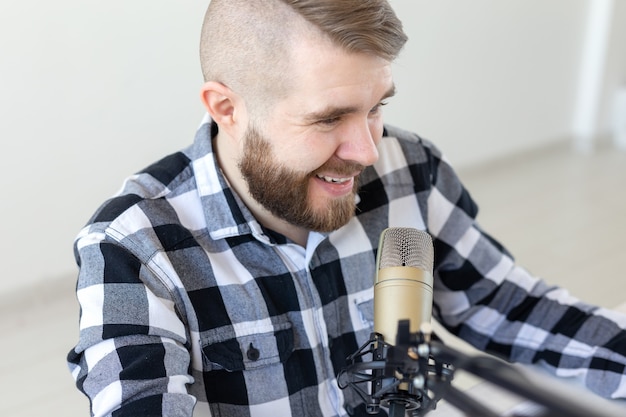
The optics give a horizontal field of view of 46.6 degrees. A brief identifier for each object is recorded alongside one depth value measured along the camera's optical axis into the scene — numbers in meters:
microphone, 0.64
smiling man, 1.01
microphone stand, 0.43
